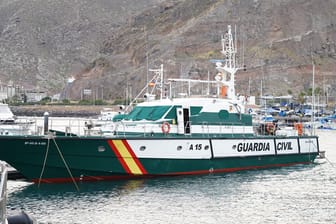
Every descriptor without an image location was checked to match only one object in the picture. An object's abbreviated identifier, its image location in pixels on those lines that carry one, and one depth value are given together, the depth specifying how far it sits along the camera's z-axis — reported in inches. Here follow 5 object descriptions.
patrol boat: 1209.4
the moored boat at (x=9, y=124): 1302.9
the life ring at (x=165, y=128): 1314.0
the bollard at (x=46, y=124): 1214.9
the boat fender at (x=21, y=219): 593.9
